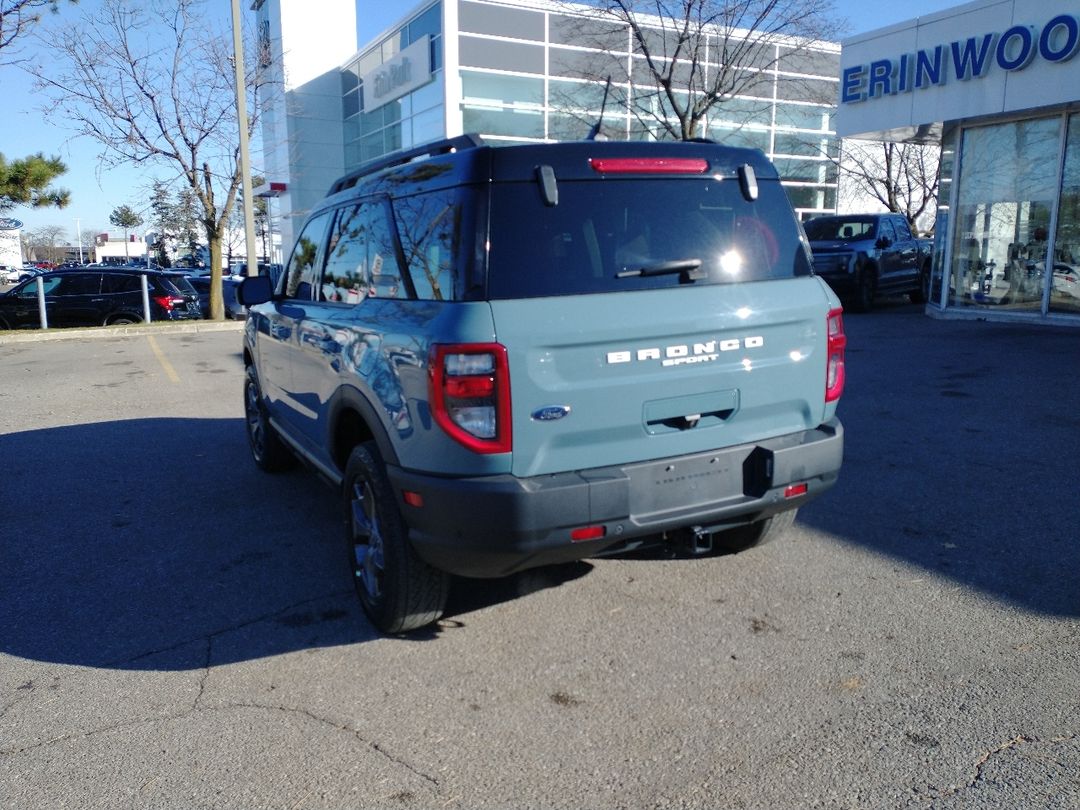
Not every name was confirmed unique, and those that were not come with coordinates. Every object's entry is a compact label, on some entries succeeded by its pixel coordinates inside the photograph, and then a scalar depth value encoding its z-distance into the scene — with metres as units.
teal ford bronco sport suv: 3.08
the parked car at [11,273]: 53.46
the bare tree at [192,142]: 19.23
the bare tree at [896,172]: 27.98
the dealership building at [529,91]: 27.61
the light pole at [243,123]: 18.41
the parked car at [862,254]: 16.81
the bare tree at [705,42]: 19.00
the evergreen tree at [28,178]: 17.25
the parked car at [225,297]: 23.05
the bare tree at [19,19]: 15.94
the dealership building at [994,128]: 12.88
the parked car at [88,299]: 18.33
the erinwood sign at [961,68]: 12.50
